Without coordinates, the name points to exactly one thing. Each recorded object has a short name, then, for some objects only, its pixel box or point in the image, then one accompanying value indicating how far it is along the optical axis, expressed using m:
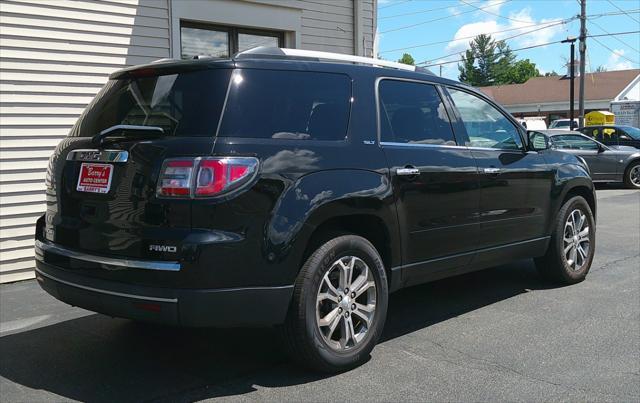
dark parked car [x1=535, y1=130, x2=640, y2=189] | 16.23
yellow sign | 28.18
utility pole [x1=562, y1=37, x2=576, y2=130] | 32.86
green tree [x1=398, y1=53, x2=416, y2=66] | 99.90
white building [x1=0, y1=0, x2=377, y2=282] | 6.47
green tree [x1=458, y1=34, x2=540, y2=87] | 103.56
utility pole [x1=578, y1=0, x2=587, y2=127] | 30.22
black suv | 3.29
